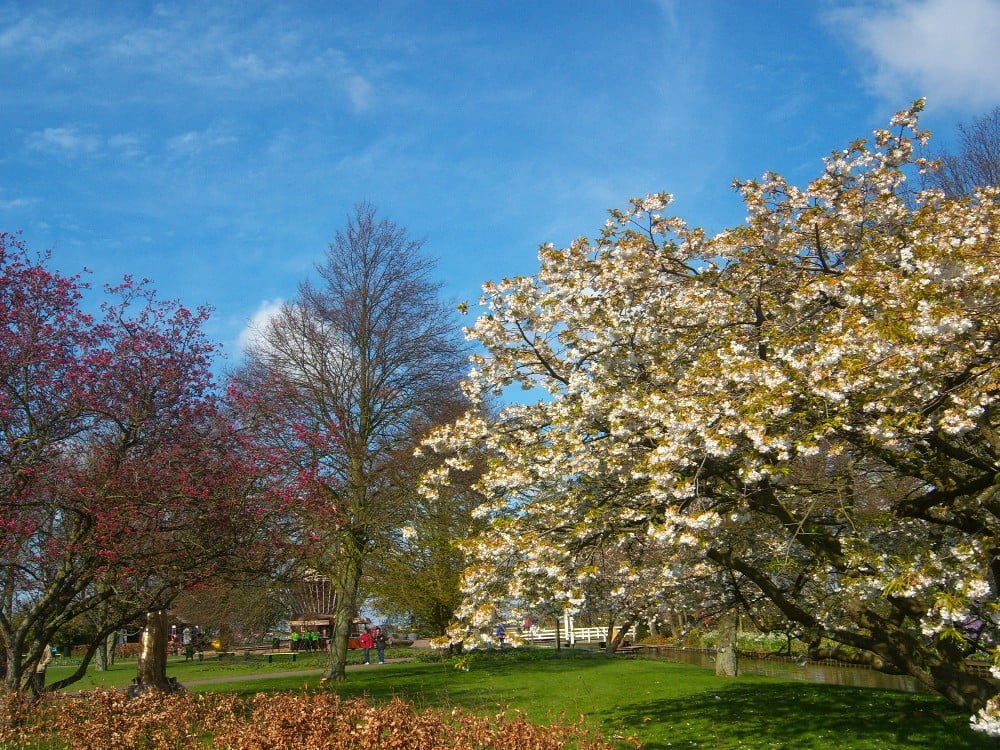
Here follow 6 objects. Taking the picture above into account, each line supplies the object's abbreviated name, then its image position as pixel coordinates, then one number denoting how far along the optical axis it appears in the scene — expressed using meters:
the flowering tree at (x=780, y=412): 6.40
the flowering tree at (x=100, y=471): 11.34
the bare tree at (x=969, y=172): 17.58
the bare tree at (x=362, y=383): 21.53
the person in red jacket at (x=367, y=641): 34.29
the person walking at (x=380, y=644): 32.89
